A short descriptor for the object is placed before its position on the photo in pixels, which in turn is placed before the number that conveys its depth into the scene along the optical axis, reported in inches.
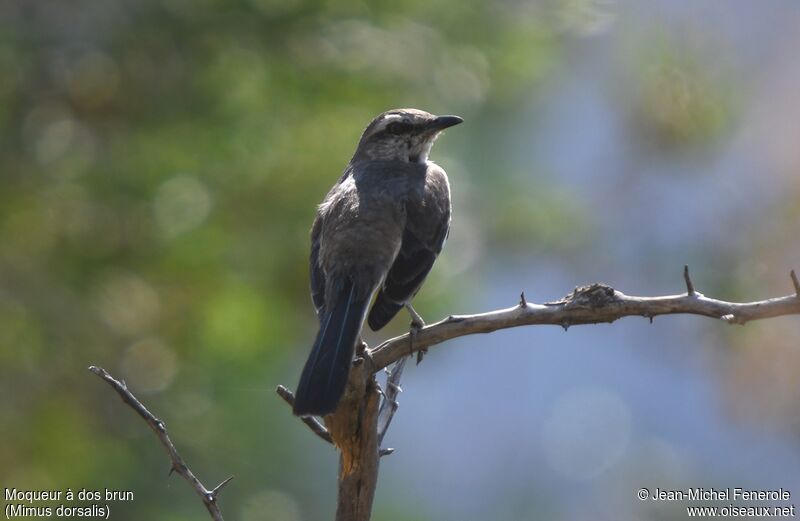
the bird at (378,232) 332.5
